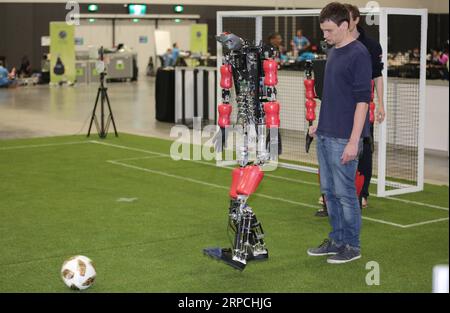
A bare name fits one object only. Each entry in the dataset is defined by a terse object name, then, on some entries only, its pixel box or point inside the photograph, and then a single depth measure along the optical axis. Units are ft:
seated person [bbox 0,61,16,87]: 65.62
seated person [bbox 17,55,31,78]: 88.38
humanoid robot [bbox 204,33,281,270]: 19.65
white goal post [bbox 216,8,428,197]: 28.71
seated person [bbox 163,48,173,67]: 96.08
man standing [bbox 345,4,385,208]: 24.49
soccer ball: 17.48
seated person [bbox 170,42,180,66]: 95.32
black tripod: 43.06
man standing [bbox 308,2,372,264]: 18.40
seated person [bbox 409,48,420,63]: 67.56
